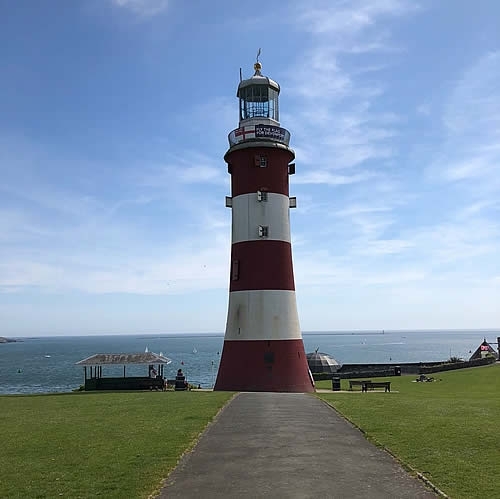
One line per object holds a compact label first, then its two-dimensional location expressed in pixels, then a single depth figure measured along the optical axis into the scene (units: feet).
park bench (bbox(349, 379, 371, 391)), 88.15
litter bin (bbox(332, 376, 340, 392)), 87.14
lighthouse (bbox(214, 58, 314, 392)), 77.97
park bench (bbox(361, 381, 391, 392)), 81.71
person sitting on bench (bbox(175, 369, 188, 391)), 89.51
